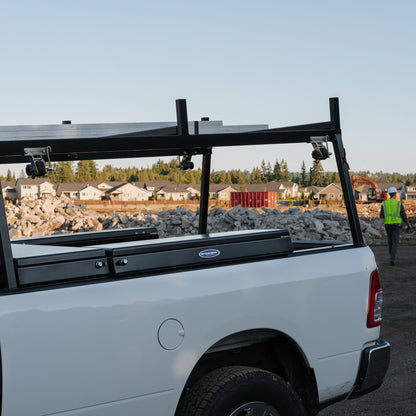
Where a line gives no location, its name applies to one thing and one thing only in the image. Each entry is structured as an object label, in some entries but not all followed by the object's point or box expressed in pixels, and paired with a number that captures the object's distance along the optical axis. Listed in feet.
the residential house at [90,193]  378.12
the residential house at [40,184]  206.53
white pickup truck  10.16
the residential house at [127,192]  365.40
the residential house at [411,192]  465.88
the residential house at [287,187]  203.41
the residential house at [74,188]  322.90
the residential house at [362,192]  318.20
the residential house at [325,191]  214.73
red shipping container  163.10
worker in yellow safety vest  50.34
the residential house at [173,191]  345.31
